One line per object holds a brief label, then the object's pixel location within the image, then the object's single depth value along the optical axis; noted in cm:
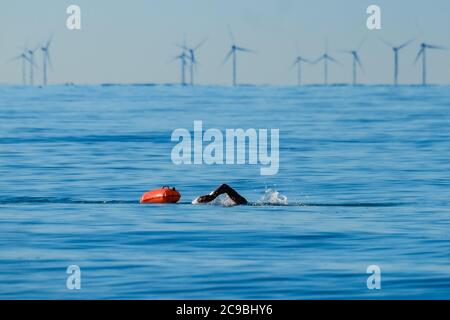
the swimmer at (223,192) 5031
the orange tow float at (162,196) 5216
